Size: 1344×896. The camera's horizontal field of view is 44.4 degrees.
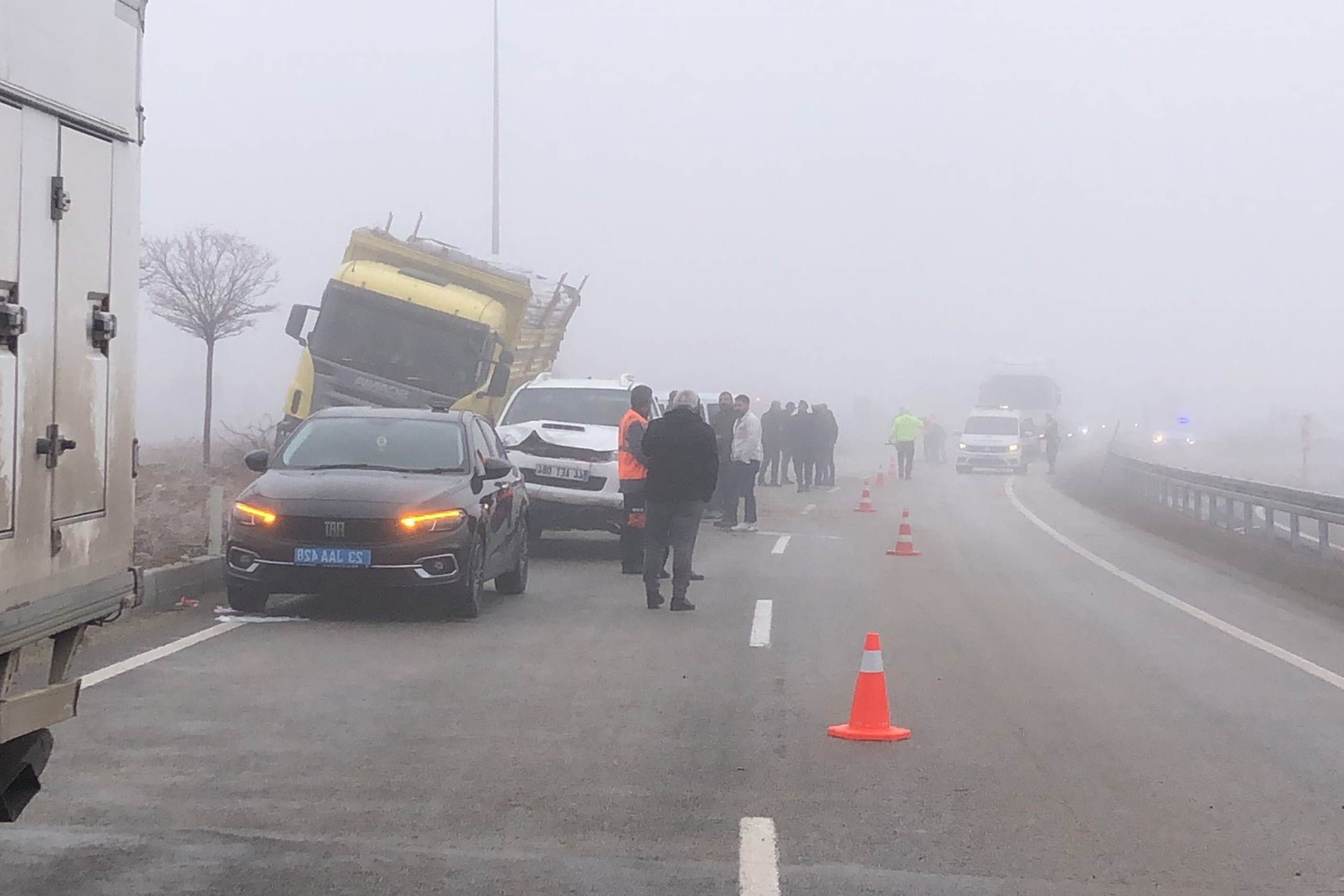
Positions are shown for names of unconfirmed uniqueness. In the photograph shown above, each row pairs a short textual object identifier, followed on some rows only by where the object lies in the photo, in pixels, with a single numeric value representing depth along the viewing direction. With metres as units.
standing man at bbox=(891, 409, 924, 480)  41.25
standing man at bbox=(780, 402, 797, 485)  34.22
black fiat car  11.55
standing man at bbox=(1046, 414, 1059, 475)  46.09
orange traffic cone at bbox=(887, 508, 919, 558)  18.62
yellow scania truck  21.86
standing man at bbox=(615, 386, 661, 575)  15.14
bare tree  27.64
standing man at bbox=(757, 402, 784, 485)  35.78
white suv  16.97
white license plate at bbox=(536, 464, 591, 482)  17.03
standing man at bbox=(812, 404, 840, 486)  35.66
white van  47.09
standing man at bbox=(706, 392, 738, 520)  22.48
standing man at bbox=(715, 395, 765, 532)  22.06
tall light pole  38.84
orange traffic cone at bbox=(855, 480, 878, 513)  26.95
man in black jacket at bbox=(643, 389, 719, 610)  13.23
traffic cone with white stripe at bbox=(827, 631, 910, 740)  7.85
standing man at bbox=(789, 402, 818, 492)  33.41
